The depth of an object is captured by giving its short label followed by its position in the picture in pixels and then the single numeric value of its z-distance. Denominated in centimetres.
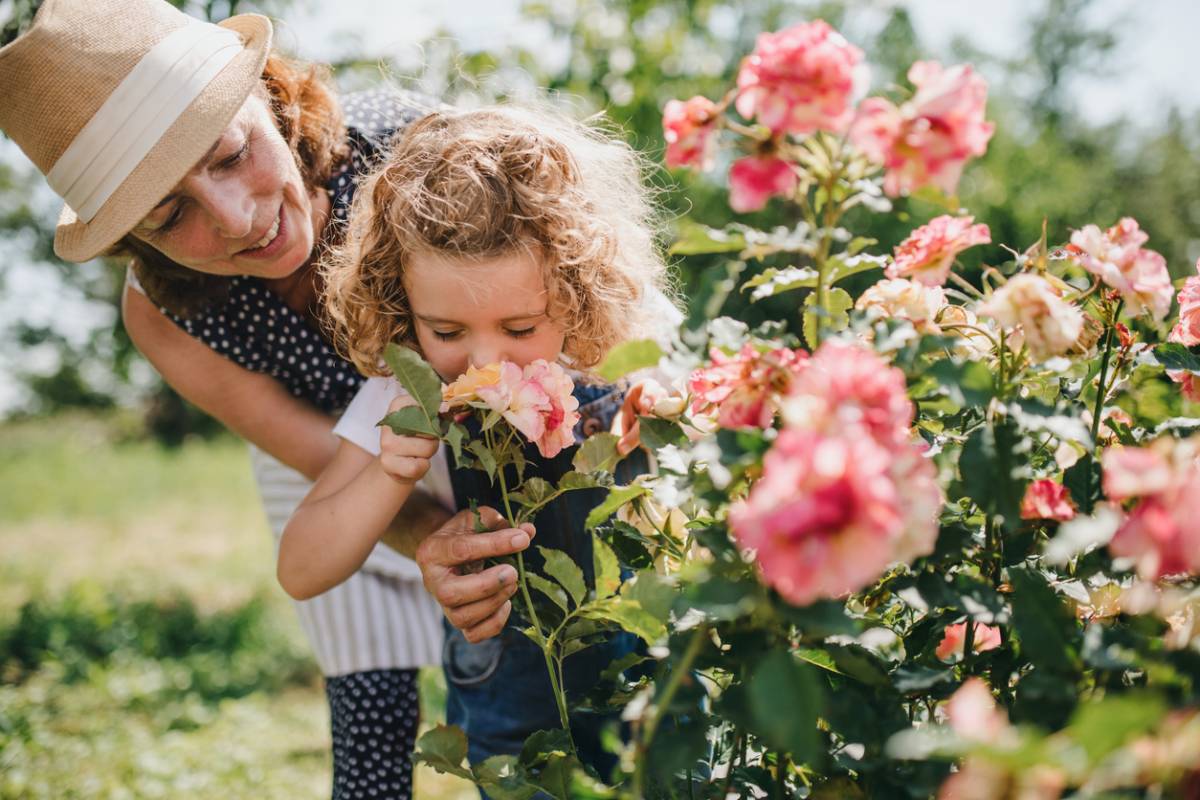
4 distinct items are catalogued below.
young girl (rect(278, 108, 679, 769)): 148
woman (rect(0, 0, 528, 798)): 160
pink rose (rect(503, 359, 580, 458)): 110
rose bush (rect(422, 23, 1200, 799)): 63
